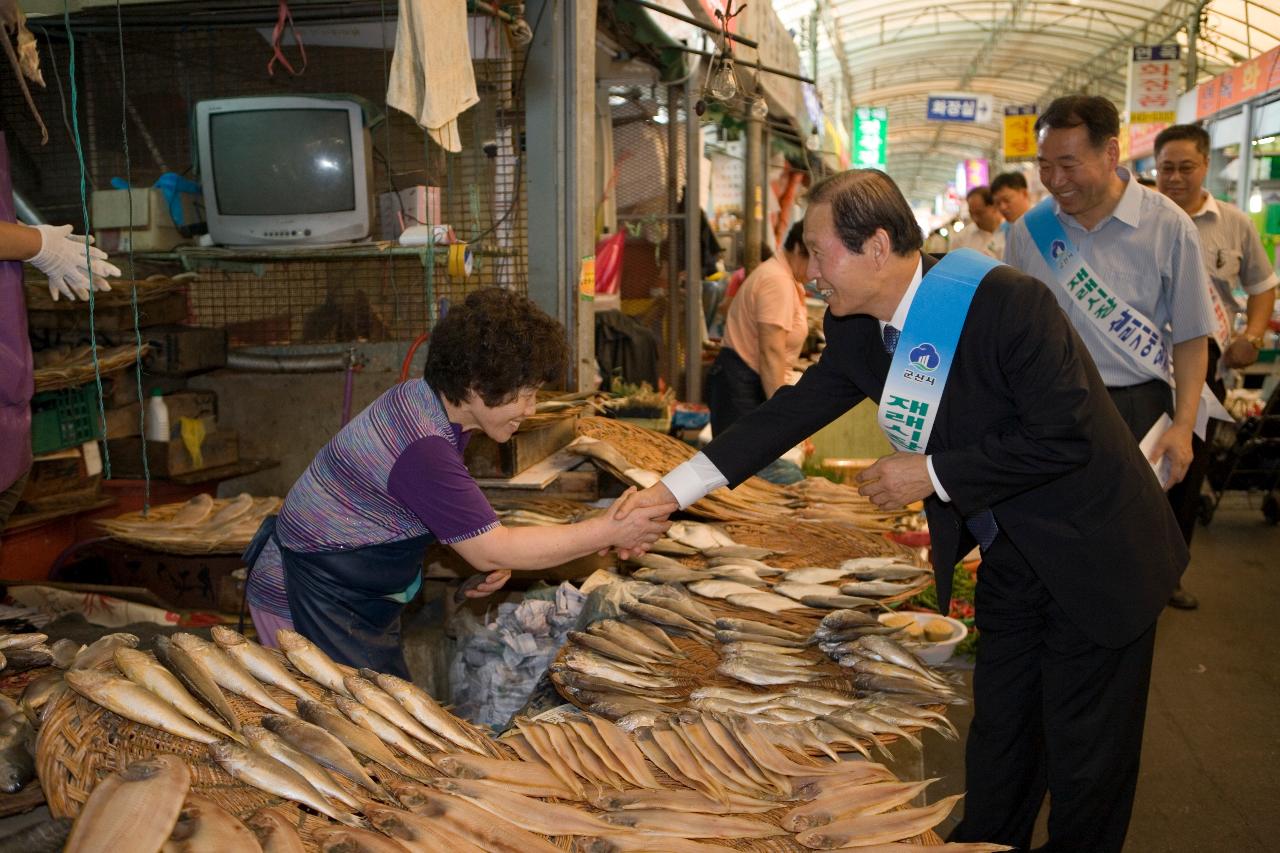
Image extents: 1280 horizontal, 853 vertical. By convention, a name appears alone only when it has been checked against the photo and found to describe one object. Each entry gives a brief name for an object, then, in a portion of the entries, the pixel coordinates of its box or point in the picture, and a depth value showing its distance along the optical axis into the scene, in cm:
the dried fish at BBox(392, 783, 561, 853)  172
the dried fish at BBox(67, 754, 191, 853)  151
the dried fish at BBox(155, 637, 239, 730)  203
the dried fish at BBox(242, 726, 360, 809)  183
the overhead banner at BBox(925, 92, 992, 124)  2291
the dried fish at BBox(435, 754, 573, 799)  194
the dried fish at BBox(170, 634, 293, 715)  214
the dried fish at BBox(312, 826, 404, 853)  162
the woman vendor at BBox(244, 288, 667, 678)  278
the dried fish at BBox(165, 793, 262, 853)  153
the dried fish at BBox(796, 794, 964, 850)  191
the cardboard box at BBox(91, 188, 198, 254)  548
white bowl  452
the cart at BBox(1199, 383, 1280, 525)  852
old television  530
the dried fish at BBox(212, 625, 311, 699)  223
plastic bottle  556
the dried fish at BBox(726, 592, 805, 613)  354
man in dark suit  255
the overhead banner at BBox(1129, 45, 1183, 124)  1805
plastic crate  484
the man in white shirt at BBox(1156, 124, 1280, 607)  545
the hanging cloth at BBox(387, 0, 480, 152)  384
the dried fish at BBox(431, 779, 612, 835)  182
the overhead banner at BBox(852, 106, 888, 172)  2433
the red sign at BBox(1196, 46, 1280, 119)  1416
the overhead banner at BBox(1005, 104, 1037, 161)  2225
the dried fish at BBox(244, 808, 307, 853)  159
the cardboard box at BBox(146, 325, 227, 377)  572
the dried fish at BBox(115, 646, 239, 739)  200
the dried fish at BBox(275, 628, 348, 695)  231
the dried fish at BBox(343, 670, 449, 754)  209
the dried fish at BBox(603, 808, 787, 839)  187
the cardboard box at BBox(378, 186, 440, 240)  518
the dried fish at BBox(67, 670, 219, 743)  194
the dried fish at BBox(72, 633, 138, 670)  221
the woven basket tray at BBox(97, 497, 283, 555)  475
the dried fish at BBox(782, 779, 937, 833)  199
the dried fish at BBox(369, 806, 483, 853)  167
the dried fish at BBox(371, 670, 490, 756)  212
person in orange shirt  679
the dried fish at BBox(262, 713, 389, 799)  191
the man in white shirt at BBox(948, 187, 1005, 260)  935
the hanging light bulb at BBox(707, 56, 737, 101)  561
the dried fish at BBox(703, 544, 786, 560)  418
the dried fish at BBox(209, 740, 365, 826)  179
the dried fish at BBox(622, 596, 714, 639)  329
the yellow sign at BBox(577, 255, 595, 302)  579
